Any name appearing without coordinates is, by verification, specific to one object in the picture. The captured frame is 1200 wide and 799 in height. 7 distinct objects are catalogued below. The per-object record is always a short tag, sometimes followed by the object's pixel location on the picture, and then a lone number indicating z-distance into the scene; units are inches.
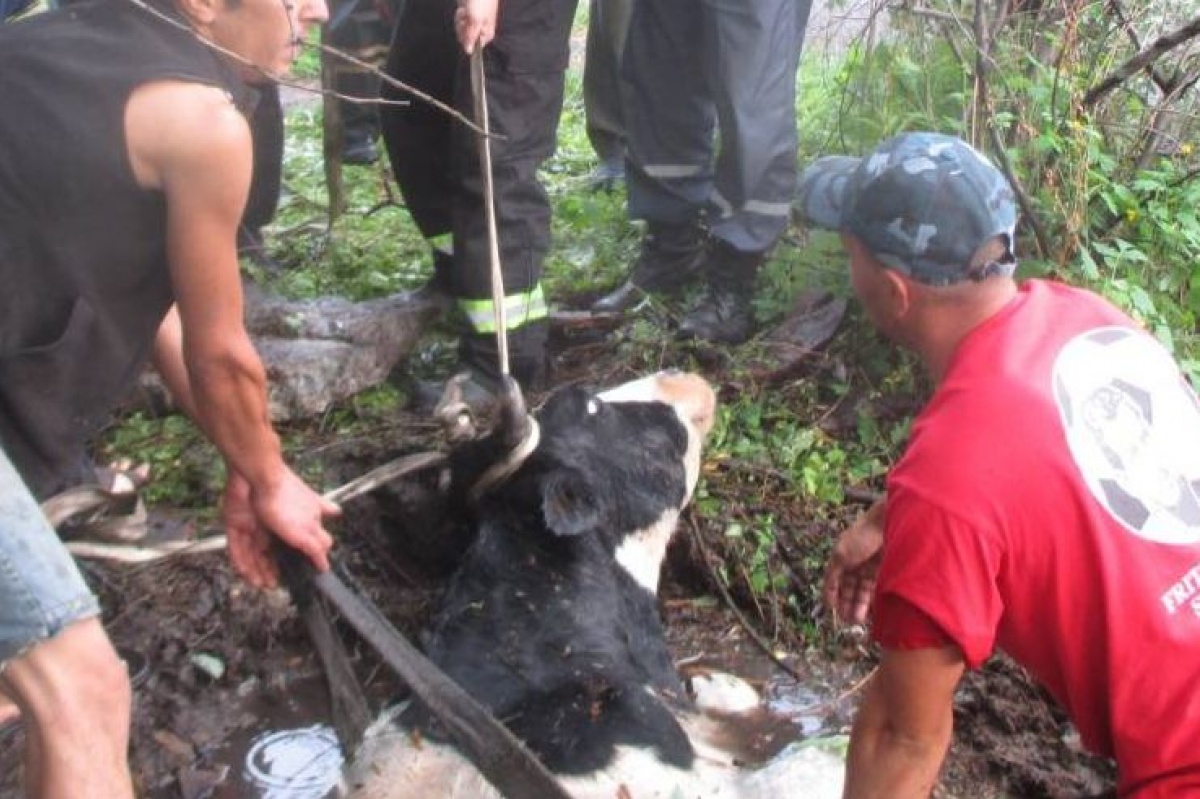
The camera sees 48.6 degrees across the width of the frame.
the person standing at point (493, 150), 175.8
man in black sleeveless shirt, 86.0
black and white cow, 119.3
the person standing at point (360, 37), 244.5
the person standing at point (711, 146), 195.9
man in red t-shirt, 82.4
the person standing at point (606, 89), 249.0
